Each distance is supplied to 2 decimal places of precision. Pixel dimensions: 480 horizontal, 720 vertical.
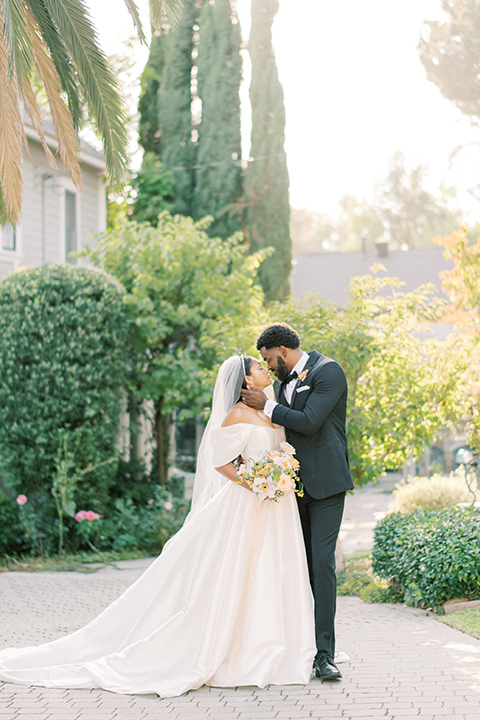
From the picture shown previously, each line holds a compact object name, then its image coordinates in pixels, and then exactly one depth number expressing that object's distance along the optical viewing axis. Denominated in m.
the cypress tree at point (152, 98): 24.91
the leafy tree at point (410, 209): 57.25
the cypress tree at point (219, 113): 23.62
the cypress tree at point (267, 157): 22.98
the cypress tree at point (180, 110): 24.30
